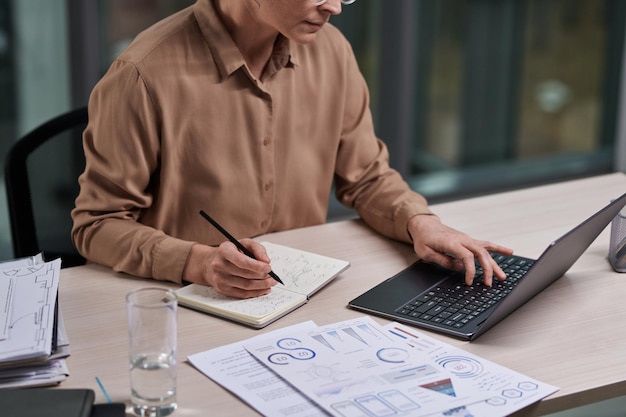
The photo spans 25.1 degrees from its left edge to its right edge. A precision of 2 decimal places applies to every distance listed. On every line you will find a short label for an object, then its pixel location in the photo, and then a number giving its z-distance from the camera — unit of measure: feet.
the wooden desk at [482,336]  5.95
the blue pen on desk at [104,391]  5.78
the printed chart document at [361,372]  5.73
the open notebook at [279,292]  6.52
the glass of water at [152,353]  5.67
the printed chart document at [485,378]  5.74
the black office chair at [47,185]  7.88
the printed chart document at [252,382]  5.71
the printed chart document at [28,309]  5.86
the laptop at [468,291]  6.45
